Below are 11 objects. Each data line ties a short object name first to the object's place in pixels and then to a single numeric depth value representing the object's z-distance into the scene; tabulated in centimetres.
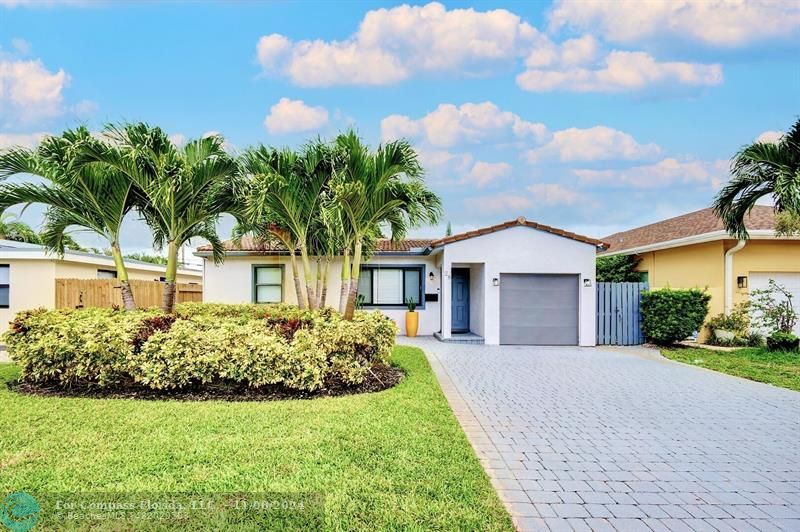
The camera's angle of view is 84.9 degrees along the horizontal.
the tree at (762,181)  1000
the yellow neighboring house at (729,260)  1382
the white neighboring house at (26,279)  1327
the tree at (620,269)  1858
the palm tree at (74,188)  815
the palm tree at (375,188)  884
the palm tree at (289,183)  900
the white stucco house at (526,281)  1399
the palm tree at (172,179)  839
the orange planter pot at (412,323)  1566
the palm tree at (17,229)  2177
